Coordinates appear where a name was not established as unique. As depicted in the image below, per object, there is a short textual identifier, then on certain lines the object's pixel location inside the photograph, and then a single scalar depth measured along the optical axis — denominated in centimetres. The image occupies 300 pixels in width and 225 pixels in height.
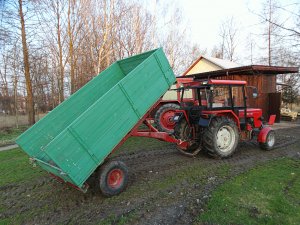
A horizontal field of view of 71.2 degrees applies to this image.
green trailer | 304
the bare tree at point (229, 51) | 3553
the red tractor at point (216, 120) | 553
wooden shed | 1270
